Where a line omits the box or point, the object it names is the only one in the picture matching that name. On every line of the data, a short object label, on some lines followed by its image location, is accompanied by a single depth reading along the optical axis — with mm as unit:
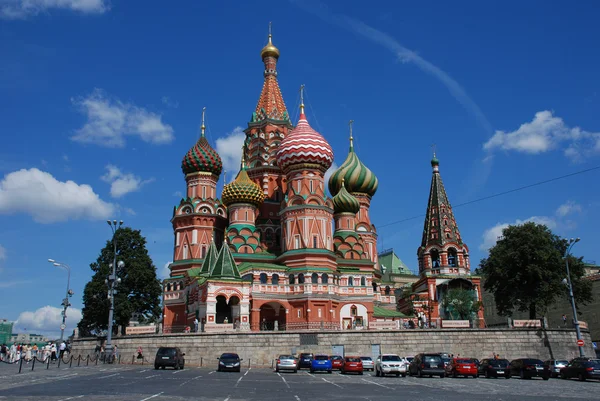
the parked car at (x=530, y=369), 28764
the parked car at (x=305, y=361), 34125
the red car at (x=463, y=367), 29484
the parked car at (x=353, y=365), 31203
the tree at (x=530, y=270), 46219
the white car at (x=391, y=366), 28609
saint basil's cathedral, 47500
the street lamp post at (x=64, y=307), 45312
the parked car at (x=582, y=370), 27200
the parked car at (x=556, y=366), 30656
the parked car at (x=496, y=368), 29094
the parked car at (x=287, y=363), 31672
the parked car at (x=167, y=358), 31162
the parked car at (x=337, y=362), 34425
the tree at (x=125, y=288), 49031
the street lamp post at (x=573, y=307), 37375
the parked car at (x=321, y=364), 31922
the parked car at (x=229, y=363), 30641
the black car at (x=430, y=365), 28562
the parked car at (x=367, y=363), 34938
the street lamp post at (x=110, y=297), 36062
